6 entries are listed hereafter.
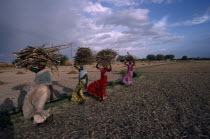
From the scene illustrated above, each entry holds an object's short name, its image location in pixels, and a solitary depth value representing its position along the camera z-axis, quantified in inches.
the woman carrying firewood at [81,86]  261.7
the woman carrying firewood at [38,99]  172.7
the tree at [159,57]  5644.7
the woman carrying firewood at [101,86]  277.3
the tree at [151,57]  5787.4
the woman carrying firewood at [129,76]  413.5
